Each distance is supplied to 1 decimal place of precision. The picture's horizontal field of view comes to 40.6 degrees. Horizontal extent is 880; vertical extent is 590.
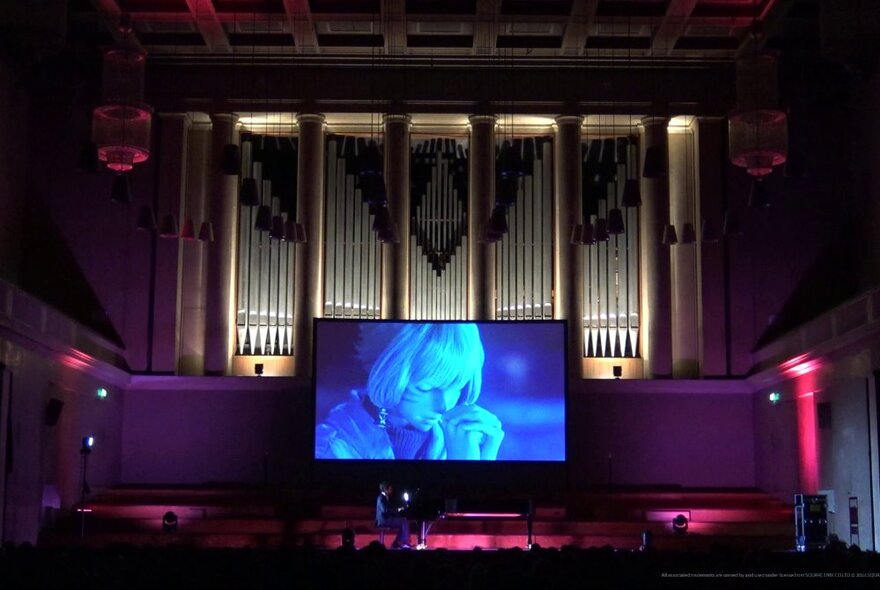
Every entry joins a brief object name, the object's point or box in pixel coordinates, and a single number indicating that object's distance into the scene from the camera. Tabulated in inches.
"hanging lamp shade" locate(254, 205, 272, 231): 612.4
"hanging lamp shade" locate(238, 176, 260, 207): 578.6
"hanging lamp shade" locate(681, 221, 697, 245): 650.8
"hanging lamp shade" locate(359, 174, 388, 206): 553.9
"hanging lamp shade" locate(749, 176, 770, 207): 557.7
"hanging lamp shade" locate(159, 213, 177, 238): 637.1
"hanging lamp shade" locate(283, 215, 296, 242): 653.9
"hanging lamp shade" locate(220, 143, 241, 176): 566.3
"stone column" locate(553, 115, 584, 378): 727.7
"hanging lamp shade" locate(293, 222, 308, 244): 662.5
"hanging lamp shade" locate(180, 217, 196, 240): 632.4
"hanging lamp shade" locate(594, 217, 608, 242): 654.5
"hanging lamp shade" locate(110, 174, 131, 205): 598.1
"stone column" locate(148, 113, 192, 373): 717.9
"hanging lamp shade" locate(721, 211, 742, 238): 621.0
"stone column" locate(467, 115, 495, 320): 729.6
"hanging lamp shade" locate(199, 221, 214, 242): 649.6
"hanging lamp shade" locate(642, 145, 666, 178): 557.3
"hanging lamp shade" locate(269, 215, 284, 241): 625.6
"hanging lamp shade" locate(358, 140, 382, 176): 541.3
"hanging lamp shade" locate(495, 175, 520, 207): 597.3
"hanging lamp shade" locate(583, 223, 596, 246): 666.8
